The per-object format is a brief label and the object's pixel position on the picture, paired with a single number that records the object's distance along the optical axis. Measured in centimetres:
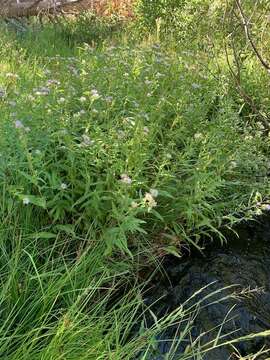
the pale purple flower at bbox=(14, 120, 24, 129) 222
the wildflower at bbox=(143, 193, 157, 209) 208
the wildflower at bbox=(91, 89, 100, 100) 247
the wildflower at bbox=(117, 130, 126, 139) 251
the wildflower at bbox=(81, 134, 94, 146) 238
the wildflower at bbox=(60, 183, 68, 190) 229
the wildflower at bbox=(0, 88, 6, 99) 284
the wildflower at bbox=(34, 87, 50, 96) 274
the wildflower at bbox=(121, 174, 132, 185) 220
